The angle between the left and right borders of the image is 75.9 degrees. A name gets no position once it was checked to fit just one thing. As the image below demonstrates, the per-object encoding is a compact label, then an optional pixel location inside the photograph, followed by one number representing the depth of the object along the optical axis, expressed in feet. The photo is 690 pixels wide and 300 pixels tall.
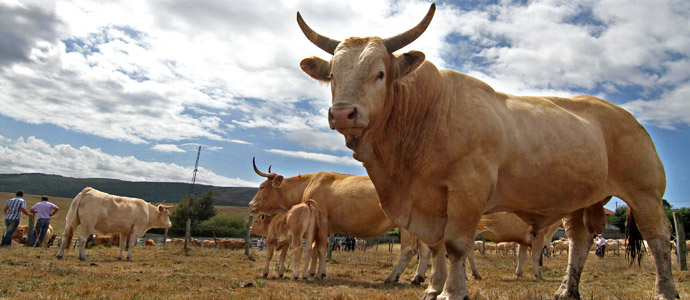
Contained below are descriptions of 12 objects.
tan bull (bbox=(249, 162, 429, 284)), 33.01
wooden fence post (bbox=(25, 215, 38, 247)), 52.78
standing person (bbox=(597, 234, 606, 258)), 88.25
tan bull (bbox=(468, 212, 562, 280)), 39.42
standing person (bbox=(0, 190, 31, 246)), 46.62
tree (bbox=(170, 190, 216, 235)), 217.36
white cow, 39.50
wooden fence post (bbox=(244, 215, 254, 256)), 63.31
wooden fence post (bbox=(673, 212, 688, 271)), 43.25
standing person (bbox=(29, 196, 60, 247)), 47.88
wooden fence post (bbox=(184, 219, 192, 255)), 57.11
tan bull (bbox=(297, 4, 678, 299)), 12.79
